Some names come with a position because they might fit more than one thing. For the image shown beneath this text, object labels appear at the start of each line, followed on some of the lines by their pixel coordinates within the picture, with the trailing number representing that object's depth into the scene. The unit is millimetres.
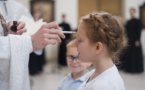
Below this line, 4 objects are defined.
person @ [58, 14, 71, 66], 9673
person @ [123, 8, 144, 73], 8031
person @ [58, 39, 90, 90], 2043
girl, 1395
